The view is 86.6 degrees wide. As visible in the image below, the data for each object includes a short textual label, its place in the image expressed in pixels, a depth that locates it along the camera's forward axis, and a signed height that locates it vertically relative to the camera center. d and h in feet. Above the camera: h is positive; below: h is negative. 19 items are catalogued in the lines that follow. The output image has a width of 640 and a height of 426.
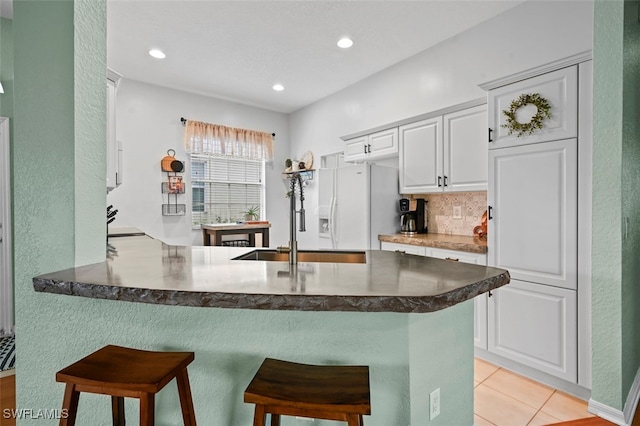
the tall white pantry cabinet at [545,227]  7.19 -0.36
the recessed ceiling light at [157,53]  11.93 +5.62
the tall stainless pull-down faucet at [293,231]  4.87 -0.30
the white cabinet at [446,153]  9.82 +1.82
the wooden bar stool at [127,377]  3.37 -1.71
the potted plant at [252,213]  17.94 -0.11
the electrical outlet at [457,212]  11.41 -0.04
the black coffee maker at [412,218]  12.00 -0.25
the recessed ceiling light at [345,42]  11.09 +5.61
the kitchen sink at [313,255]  6.17 -0.83
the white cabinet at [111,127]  6.31 +1.56
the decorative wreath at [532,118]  7.69 +2.24
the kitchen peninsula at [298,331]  3.83 -1.51
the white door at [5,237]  9.91 -0.76
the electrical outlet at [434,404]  4.40 -2.53
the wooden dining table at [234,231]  15.55 -0.95
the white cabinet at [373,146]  12.45 +2.55
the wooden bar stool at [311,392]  3.15 -1.77
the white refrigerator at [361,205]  11.68 +0.22
